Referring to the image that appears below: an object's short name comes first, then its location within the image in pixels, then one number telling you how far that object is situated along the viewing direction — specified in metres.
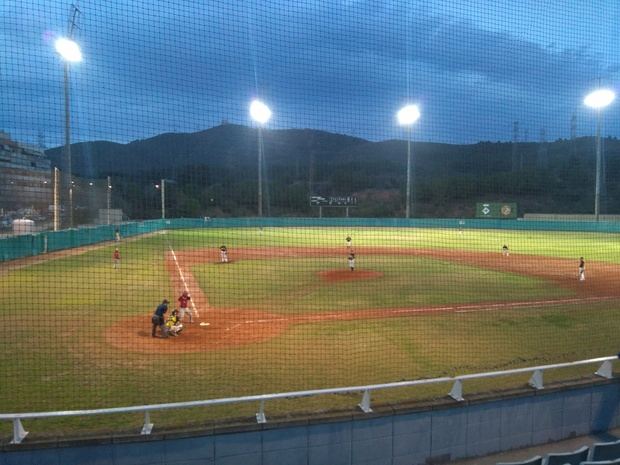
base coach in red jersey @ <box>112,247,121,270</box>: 20.11
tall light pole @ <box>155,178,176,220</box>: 24.90
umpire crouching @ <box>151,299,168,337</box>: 9.84
